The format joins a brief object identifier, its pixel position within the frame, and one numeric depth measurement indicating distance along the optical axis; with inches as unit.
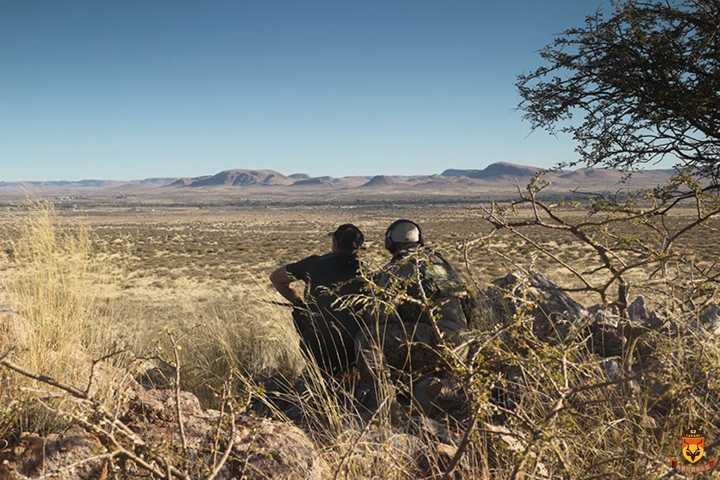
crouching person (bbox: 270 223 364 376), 142.0
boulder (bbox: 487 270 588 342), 147.7
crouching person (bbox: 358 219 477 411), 120.3
